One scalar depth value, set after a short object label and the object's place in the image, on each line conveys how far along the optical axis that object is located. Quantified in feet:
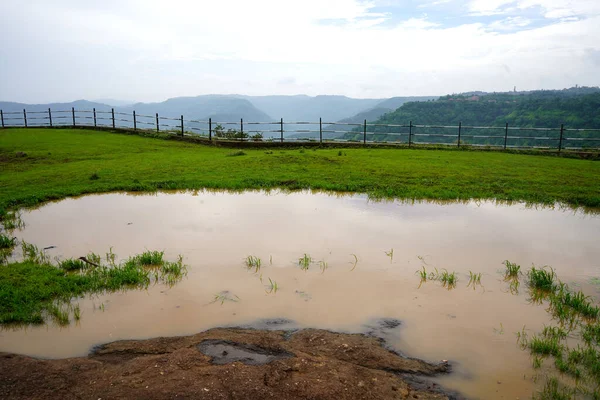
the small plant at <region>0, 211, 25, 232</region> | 27.04
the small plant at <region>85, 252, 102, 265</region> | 21.16
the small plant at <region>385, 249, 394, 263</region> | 22.45
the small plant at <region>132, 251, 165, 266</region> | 21.25
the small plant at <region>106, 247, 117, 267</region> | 21.24
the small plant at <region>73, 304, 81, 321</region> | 16.08
